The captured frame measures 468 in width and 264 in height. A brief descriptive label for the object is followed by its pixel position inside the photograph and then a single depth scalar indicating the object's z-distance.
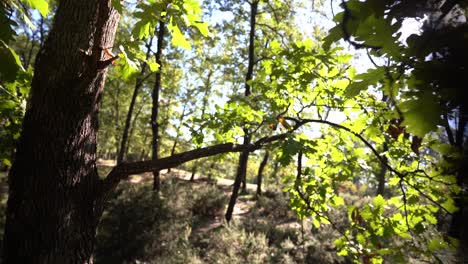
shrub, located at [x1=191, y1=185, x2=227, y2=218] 14.04
